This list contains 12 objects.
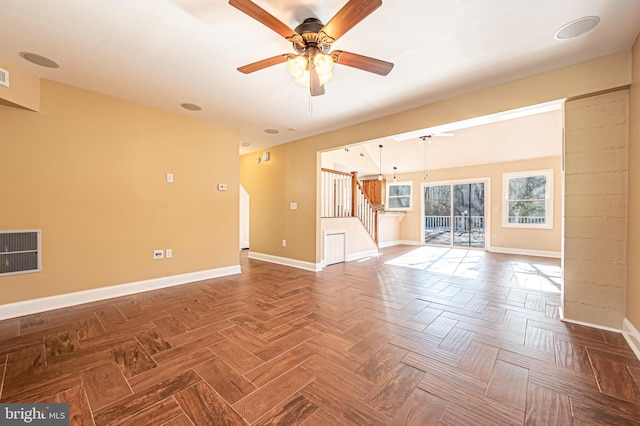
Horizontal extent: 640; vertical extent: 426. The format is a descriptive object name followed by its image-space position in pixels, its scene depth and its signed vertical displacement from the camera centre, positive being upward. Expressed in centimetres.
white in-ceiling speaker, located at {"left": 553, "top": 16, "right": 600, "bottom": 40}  188 +148
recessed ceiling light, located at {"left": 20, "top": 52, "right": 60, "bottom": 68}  233 +144
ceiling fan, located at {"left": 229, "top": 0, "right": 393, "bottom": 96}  152 +123
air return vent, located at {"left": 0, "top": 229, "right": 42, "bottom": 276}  255 -47
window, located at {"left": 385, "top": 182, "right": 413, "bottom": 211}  856 +58
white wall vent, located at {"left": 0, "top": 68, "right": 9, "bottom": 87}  235 +126
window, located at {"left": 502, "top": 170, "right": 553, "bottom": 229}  623 +37
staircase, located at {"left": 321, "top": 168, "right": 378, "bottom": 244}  543 +30
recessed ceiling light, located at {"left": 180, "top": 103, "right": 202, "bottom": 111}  344 +146
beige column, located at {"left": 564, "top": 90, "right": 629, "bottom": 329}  226 +5
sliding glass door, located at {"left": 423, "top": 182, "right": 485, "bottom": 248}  736 -5
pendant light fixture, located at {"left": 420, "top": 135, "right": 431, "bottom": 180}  660 +172
